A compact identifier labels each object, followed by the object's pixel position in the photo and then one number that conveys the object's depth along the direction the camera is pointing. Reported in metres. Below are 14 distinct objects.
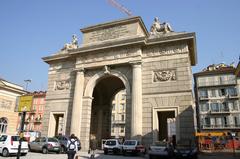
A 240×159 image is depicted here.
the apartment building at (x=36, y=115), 58.50
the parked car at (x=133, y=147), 17.89
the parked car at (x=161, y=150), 15.41
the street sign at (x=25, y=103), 12.37
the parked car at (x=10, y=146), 15.60
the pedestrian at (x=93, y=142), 25.64
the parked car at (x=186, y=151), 15.55
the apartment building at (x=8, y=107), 29.06
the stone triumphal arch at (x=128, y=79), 19.84
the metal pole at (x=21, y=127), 11.39
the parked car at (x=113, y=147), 20.20
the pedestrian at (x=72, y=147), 10.80
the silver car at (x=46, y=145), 18.95
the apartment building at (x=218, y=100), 44.67
